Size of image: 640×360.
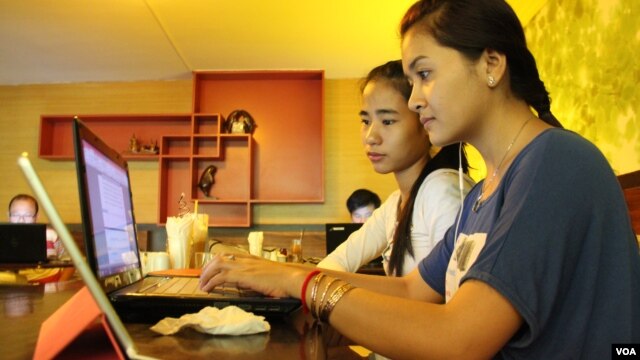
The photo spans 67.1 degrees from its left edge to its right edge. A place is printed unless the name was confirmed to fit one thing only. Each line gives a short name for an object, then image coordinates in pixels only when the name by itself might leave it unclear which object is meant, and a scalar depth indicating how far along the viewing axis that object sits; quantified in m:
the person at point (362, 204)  3.60
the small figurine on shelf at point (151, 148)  3.98
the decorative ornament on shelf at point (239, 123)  3.87
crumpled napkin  0.66
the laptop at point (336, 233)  2.74
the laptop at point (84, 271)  0.28
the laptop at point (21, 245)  1.75
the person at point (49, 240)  1.89
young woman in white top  1.18
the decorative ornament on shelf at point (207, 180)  3.85
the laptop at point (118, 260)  0.63
